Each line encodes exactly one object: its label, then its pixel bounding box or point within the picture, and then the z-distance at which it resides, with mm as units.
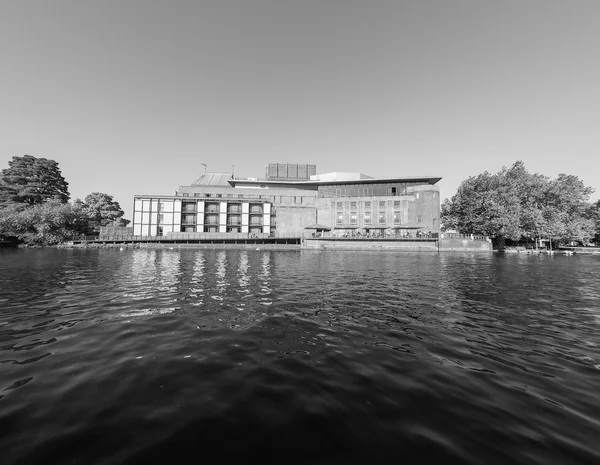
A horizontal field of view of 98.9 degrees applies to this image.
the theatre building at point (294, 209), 65000
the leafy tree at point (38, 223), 53519
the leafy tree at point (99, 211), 70562
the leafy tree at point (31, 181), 66000
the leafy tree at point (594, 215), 65812
